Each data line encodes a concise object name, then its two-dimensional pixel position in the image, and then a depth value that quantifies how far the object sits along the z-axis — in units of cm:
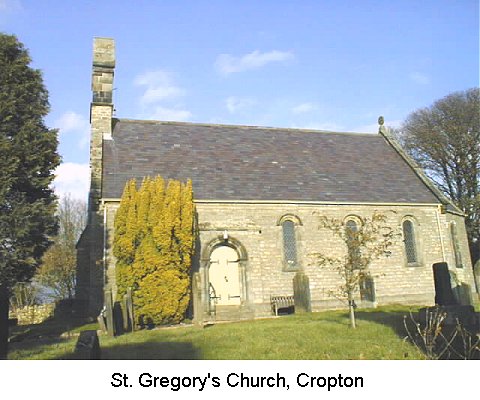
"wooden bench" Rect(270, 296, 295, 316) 1871
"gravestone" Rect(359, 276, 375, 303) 2030
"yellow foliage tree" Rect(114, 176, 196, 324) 1568
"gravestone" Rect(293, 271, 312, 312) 1712
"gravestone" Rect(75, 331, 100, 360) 616
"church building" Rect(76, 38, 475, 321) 1905
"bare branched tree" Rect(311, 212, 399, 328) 1223
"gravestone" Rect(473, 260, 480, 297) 1522
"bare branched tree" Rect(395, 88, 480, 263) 3400
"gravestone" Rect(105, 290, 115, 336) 1277
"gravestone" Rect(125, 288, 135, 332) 1451
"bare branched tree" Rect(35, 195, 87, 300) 3275
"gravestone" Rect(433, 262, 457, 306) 956
